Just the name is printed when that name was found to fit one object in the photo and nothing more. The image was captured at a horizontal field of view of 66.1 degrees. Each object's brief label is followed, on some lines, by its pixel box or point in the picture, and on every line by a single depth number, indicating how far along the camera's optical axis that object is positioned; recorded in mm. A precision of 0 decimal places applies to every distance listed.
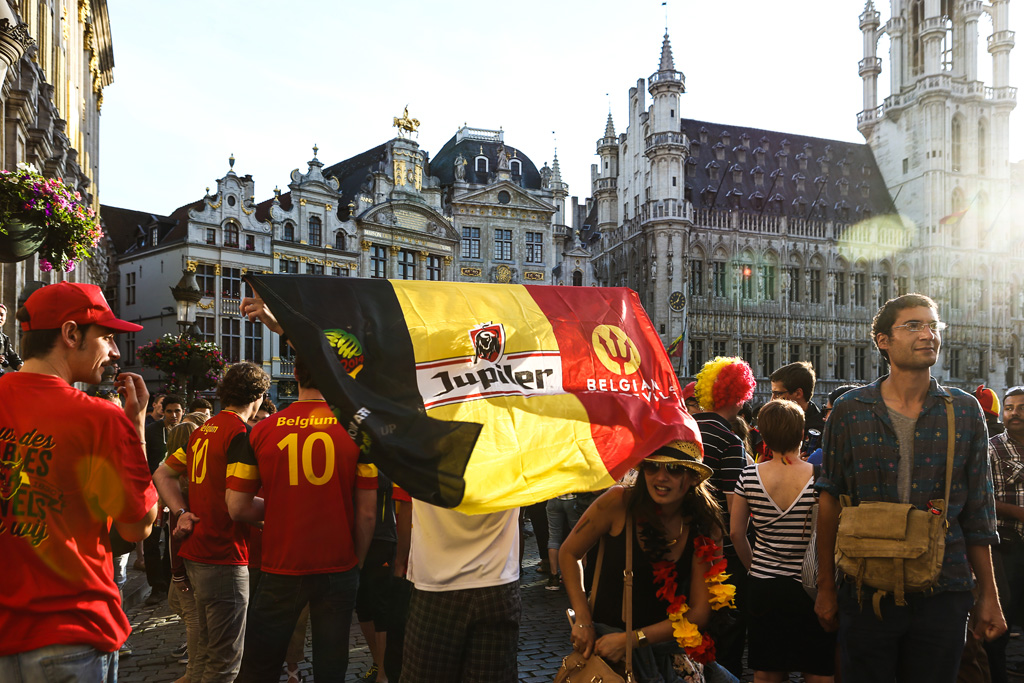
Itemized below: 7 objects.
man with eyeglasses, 3439
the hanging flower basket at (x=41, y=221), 7281
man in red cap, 2598
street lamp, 17567
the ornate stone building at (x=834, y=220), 43625
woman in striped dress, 4191
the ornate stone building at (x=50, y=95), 11391
